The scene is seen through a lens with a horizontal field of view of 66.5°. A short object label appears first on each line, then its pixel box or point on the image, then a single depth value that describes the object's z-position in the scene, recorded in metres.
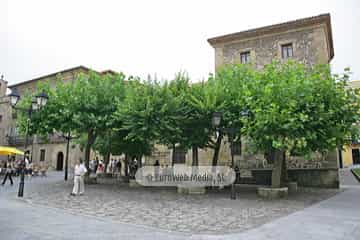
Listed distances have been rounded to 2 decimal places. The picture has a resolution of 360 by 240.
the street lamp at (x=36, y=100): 12.80
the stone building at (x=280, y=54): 19.23
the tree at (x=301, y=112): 10.85
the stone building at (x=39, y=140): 33.56
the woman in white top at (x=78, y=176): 12.32
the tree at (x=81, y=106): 15.20
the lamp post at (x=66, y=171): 19.88
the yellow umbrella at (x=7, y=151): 20.78
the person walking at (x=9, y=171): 16.69
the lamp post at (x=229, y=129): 11.87
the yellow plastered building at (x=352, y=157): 44.00
